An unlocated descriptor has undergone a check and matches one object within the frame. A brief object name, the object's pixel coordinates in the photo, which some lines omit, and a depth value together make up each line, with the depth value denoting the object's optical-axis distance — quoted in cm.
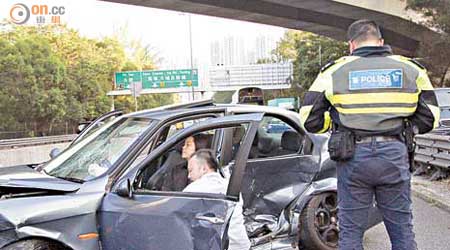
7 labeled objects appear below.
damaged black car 364
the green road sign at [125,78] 4928
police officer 332
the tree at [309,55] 4884
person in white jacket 387
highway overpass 2928
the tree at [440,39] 2756
